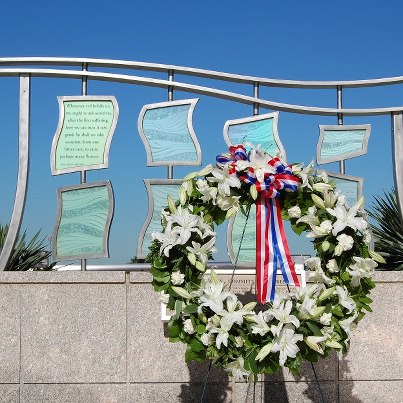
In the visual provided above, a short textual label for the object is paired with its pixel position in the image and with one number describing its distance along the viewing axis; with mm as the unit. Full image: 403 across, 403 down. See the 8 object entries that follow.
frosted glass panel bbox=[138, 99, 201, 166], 7547
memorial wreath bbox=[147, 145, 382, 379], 5664
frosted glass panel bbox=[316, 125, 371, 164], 7910
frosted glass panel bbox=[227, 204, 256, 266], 7457
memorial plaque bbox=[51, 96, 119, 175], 7449
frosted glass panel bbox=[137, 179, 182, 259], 7324
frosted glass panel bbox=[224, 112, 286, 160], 7707
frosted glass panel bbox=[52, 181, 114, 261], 7383
